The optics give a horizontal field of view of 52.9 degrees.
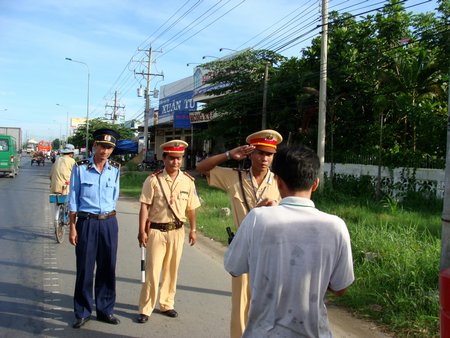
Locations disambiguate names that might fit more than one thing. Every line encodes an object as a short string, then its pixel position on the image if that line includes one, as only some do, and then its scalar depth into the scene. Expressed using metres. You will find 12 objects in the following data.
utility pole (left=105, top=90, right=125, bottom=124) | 63.19
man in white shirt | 1.96
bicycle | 8.17
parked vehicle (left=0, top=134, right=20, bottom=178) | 22.98
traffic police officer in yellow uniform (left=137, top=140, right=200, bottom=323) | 4.40
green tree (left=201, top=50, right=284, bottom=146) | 21.03
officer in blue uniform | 4.28
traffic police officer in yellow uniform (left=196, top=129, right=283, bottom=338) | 3.30
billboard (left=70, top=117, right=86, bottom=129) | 83.59
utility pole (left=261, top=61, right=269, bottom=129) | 18.40
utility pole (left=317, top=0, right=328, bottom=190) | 14.13
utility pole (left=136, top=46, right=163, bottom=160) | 31.50
